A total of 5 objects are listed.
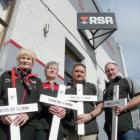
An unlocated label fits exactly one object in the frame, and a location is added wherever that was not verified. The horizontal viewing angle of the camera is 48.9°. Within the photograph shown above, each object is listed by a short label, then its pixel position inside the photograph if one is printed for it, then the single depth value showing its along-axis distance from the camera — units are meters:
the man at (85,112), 2.05
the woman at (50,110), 1.91
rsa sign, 5.14
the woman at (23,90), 1.80
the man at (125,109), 2.03
